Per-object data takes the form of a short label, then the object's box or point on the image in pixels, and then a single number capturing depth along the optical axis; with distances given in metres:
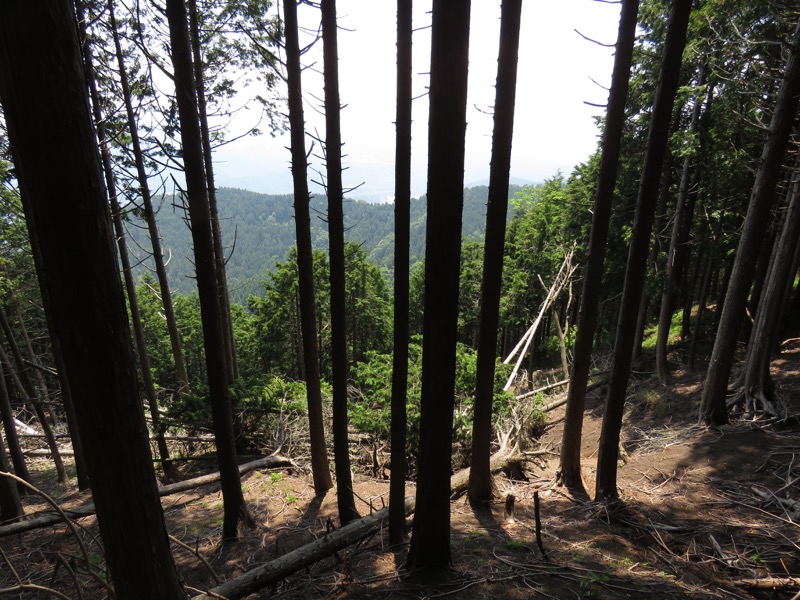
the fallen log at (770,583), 3.68
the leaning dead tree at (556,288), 12.62
